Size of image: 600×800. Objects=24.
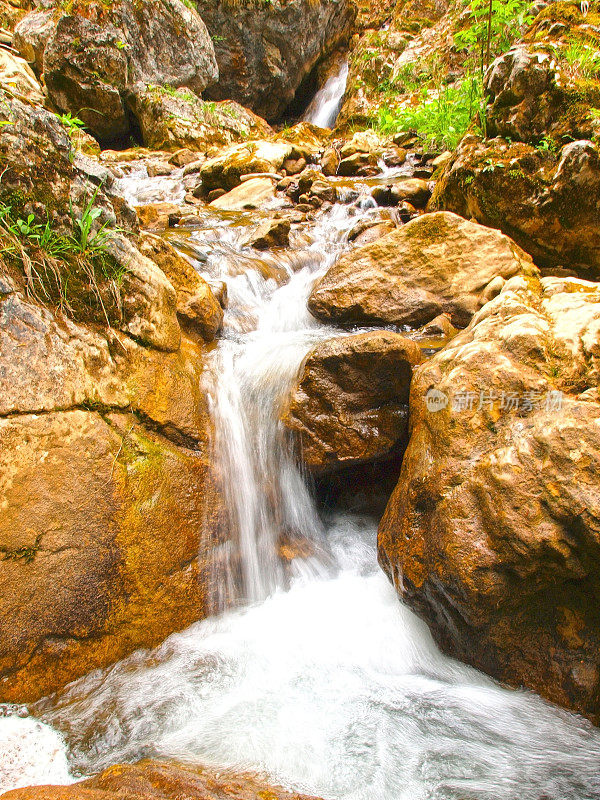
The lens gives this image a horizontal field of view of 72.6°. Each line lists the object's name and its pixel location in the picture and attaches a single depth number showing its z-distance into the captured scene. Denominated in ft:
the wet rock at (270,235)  21.06
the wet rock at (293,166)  35.60
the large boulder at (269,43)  55.06
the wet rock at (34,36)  44.14
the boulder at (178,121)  45.33
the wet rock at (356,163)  33.80
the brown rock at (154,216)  23.98
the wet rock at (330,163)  34.47
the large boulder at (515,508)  6.56
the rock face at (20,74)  41.39
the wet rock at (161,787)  4.47
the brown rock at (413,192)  24.49
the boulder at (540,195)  13.07
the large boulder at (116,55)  41.39
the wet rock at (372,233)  20.58
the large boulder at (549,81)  13.55
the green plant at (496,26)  17.47
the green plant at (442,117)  20.28
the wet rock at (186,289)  11.96
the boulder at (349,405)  10.48
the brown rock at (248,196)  29.40
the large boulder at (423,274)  13.92
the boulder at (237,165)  32.99
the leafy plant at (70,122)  9.81
